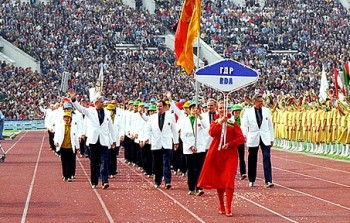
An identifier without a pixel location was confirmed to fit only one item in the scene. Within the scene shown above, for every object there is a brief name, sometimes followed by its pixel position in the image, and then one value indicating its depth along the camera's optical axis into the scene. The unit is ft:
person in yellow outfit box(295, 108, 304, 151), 127.28
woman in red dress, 54.90
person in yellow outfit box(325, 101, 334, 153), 115.44
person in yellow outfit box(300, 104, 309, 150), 124.77
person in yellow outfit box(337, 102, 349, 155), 109.70
